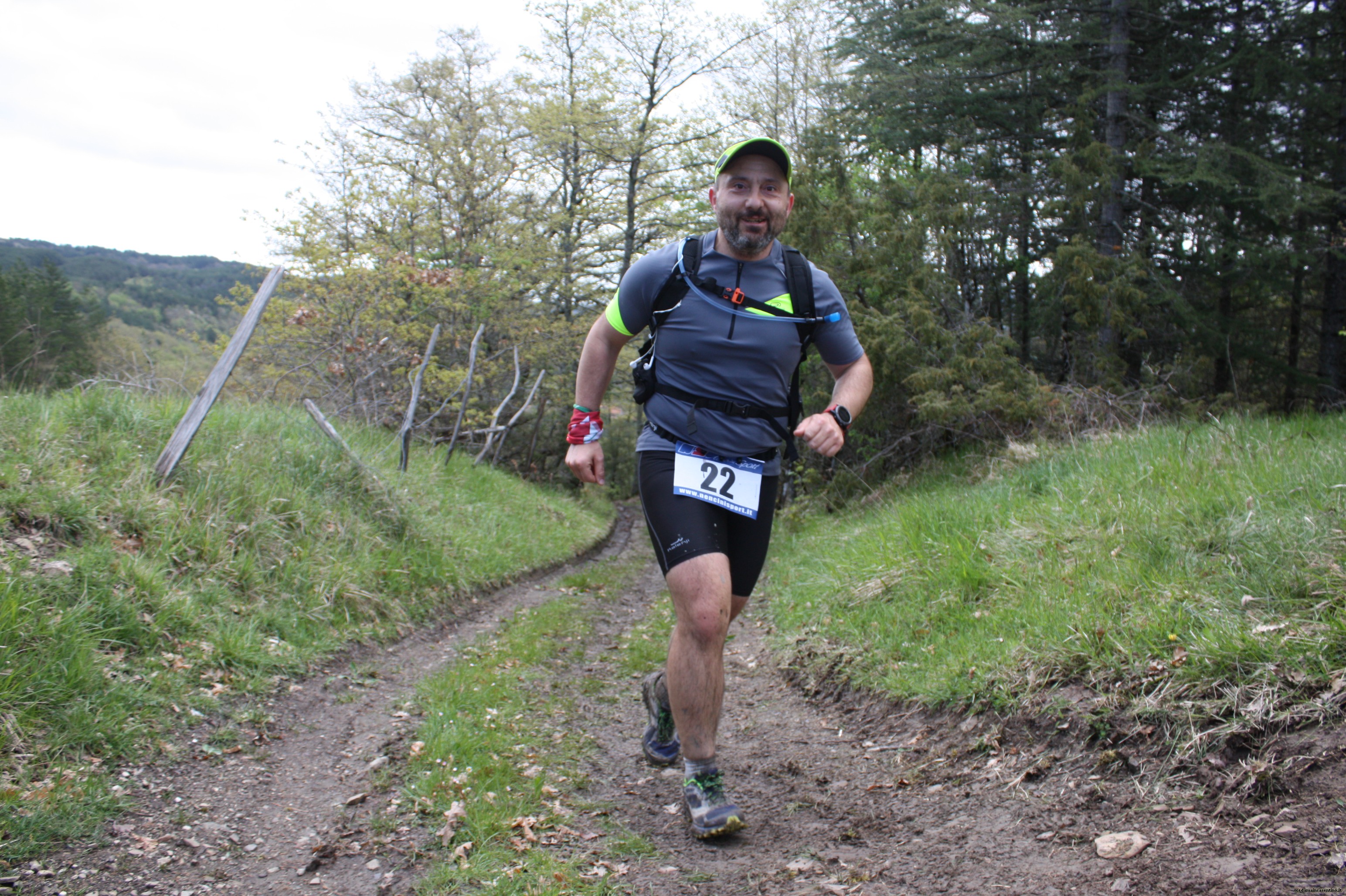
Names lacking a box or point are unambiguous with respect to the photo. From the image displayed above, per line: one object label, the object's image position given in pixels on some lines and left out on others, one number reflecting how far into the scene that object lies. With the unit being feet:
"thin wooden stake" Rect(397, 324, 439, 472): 30.55
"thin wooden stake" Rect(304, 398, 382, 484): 24.98
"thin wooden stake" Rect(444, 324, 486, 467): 38.27
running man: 9.68
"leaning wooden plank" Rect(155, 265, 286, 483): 18.44
